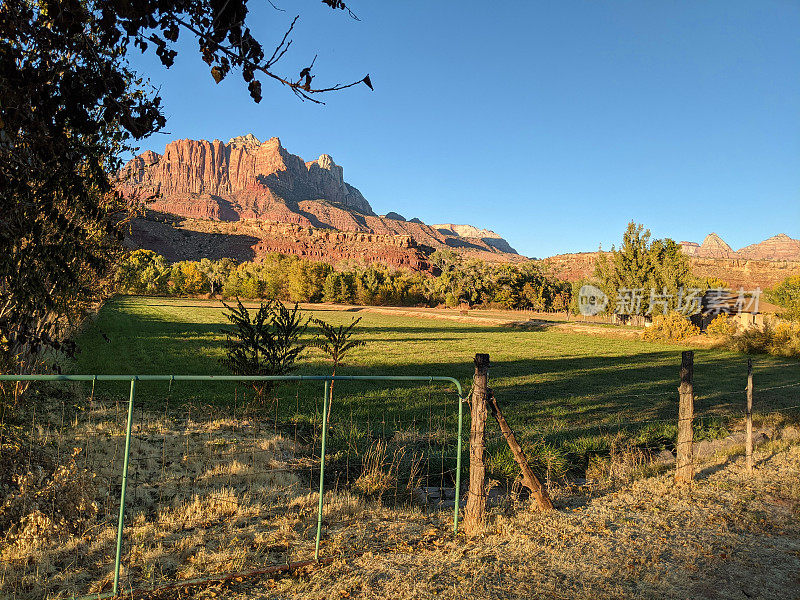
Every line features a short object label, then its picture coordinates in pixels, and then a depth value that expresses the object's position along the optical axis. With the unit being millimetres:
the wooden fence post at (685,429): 6590
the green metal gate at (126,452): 3281
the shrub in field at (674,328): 35281
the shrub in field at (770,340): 26703
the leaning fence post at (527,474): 5215
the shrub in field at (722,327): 32406
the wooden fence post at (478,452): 5035
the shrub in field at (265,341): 10141
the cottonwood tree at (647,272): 41344
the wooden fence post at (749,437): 7196
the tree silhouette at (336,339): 10586
